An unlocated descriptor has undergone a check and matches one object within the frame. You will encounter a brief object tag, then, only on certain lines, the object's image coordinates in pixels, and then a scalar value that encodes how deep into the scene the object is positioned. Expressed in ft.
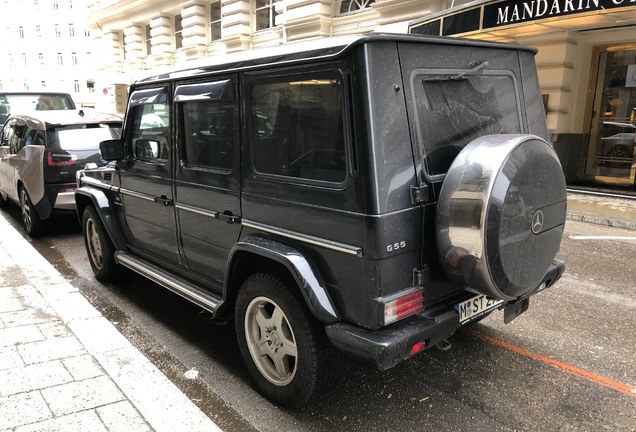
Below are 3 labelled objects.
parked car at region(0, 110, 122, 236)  22.57
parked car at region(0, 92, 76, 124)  41.14
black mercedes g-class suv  8.21
